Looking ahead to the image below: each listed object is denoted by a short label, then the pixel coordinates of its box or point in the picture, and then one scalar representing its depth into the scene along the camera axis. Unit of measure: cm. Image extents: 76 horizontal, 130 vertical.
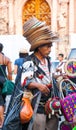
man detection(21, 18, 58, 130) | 460
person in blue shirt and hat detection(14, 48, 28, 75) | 917
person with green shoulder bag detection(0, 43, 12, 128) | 610
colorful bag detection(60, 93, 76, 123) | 440
